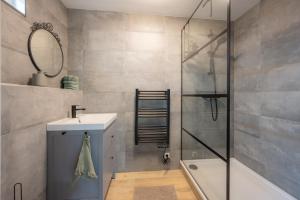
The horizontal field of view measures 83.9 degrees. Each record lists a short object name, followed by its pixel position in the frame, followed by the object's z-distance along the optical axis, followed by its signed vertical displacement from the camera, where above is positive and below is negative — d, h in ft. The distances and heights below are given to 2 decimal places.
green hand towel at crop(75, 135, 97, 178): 4.99 -1.94
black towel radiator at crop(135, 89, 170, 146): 8.32 -0.87
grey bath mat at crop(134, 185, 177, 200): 6.49 -3.81
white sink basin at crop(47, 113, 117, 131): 5.25 -0.83
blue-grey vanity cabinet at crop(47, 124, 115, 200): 5.24 -2.08
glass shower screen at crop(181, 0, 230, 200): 5.24 +0.08
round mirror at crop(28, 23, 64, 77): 5.49 +1.81
